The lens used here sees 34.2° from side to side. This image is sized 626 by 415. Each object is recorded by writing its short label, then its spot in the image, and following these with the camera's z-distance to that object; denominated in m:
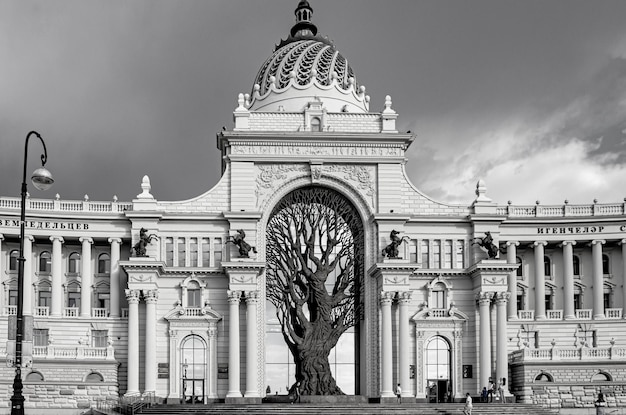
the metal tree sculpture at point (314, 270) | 67.75
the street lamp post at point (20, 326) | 29.42
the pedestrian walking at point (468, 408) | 53.17
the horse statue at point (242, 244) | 66.31
